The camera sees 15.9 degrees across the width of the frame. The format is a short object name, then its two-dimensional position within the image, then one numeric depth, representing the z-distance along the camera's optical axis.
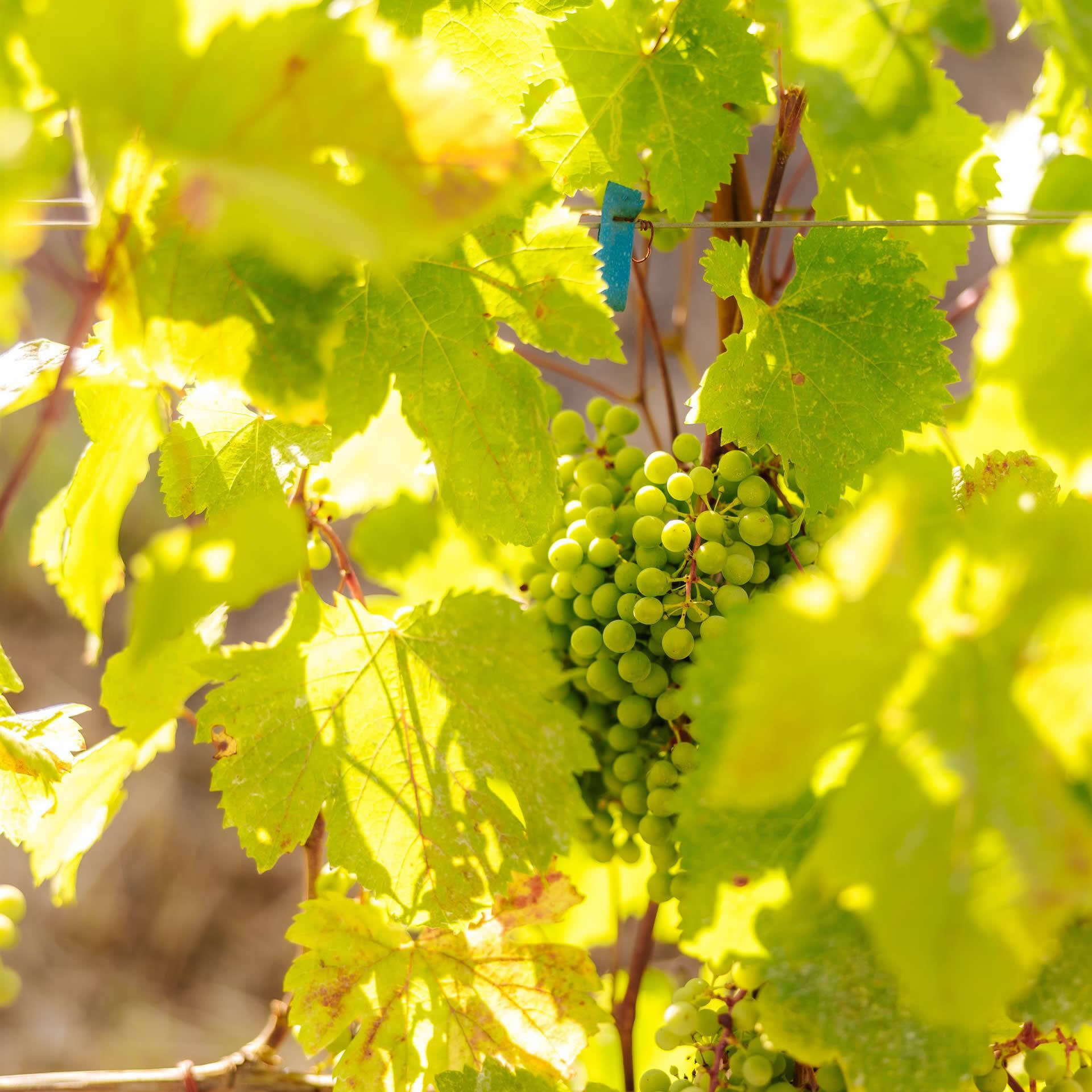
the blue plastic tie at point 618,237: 1.54
